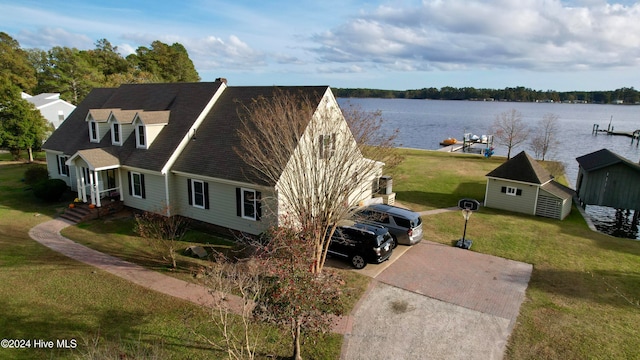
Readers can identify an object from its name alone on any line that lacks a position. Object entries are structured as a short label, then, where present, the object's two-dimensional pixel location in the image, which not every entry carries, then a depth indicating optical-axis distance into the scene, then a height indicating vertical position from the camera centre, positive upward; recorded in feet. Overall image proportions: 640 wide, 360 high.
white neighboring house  170.58 -5.33
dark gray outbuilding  86.74 -17.36
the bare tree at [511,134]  160.97 -11.59
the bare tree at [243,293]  28.68 -15.59
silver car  60.54 -19.16
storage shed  81.30 -18.62
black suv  52.34 -19.83
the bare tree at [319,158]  48.91 -7.45
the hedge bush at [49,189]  81.61 -20.40
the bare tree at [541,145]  157.09 -15.84
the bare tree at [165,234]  53.26 -21.92
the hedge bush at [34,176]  94.07 -20.08
